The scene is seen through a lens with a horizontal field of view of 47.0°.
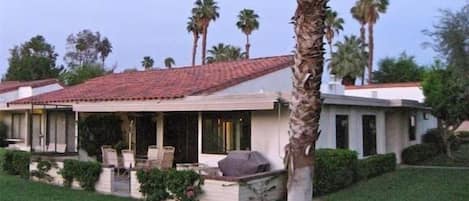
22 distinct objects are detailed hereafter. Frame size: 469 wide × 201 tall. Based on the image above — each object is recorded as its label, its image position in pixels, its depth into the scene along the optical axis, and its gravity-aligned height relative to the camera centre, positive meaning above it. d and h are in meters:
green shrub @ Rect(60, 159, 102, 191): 17.83 -1.54
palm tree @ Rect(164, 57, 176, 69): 82.25 +9.92
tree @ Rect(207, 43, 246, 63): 71.56 +9.93
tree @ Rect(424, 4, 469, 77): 14.72 +2.43
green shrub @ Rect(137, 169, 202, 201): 14.59 -1.60
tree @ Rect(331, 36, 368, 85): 62.28 +7.75
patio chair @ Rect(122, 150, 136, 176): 19.33 -1.18
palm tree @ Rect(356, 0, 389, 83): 62.03 +13.30
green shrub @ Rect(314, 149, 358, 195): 16.50 -1.37
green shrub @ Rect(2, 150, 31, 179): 21.17 -1.44
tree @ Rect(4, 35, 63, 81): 74.00 +8.94
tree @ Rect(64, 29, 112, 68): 85.59 +12.74
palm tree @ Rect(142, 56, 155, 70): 81.50 +9.80
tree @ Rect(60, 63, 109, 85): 57.94 +5.87
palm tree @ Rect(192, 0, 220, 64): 64.75 +13.60
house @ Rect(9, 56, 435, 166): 18.44 +0.59
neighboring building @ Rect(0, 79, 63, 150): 32.34 +1.02
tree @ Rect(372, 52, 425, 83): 60.44 +6.52
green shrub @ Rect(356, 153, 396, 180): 19.45 -1.49
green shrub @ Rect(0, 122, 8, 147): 33.48 -0.44
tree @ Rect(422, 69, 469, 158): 24.46 +1.19
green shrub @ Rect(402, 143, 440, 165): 25.95 -1.31
